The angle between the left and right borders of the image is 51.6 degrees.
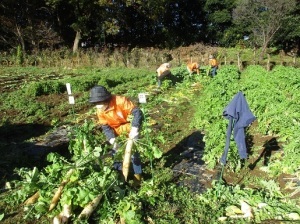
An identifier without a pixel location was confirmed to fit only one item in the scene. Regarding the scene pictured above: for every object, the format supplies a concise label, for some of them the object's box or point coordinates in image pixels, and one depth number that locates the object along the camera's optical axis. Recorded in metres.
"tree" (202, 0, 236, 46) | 33.84
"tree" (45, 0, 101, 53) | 26.56
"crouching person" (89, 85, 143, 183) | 4.25
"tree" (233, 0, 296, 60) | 21.89
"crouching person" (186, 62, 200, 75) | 15.72
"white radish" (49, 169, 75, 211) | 3.82
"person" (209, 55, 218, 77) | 16.09
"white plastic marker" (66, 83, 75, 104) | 5.73
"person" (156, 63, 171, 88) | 13.15
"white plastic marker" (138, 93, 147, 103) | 4.47
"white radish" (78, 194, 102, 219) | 3.77
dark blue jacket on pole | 4.66
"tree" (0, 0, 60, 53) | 25.69
